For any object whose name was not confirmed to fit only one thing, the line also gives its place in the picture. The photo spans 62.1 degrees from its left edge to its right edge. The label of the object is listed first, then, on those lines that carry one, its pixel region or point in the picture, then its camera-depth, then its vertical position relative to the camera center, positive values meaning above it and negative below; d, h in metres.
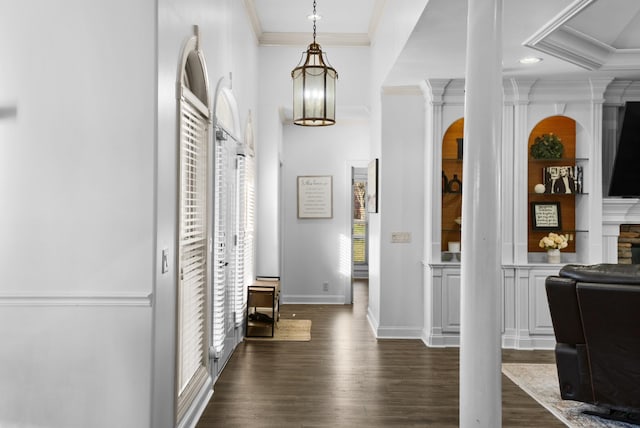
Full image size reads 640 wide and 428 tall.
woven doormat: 5.64 -1.29
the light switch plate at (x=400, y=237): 5.81 -0.22
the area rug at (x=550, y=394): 3.39 -1.31
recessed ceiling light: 4.59 +1.39
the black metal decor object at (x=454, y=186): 5.65 +0.34
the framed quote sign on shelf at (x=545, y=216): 5.53 +0.03
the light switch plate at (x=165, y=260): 2.61 -0.22
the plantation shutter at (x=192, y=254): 3.10 -0.24
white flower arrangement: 5.40 -0.24
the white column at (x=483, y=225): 2.46 -0.03
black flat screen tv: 5.09 +0.58
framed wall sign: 8.16 +0.31
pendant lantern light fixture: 4.86 +1.15
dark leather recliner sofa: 3.19 -0.74
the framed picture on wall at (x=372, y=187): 6.06 +0.36
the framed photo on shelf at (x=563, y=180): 5.46 +0.40
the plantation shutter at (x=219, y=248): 4.23 -0.26
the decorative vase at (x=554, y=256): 5.41 -0.38
